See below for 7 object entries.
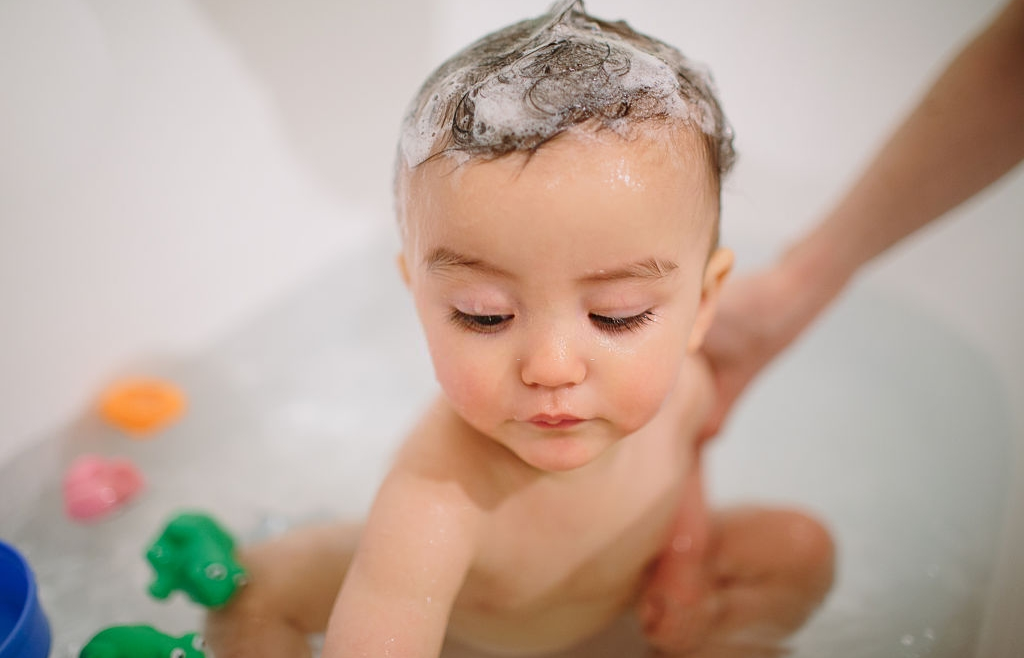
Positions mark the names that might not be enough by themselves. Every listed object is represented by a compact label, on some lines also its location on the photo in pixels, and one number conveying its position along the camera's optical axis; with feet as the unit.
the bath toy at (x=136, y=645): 2.56
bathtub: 3.72
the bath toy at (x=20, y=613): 2.46
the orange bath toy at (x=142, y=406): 4.42
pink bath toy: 4.02
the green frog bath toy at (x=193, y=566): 3.00
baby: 2.11
